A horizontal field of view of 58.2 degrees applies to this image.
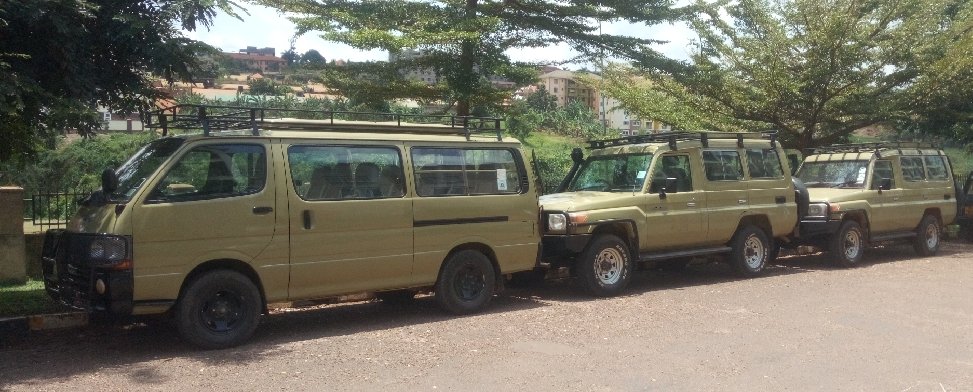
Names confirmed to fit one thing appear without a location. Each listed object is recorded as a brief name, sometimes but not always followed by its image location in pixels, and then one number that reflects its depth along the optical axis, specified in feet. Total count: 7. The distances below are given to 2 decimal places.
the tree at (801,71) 55.62
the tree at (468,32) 41.06
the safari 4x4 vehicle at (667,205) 35.68
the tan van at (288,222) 24.66
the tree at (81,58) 25.96
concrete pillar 36.17
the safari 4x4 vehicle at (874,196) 46.88
